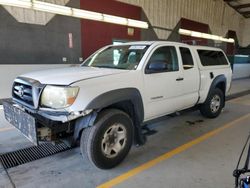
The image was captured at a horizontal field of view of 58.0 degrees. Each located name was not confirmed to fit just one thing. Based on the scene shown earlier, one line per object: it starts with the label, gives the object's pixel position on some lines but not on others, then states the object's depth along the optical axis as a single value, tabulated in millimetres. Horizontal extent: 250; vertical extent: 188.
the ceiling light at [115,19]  9450
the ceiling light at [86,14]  8455
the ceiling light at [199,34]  14079
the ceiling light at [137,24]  10359
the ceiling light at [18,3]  6479
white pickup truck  2672
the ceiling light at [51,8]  7315
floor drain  3242
